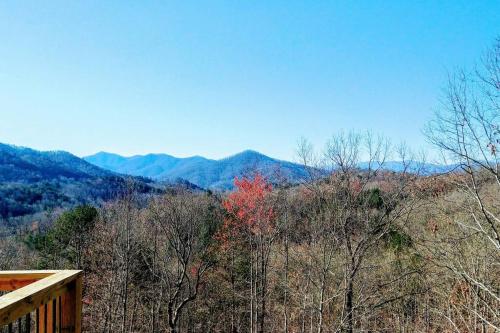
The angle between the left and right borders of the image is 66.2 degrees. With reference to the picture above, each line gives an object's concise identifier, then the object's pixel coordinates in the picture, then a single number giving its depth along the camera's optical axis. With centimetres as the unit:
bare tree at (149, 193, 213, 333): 1739
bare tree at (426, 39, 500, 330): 708
